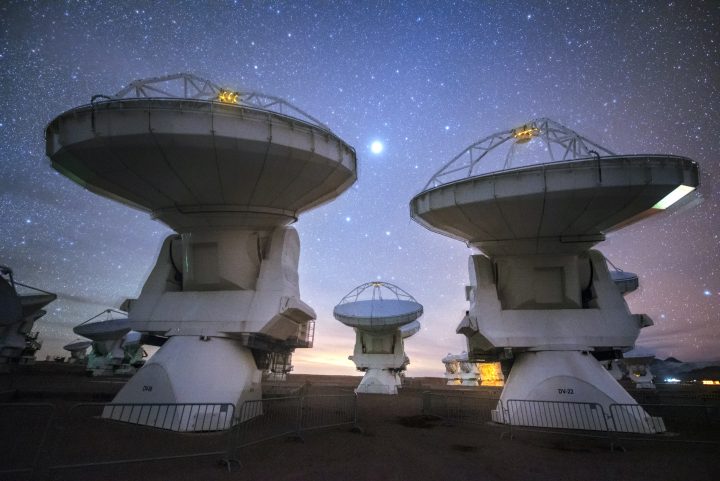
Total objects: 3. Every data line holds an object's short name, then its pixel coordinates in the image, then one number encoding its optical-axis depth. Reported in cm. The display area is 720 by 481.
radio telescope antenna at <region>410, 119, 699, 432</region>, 1334
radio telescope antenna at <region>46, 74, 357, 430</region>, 1184
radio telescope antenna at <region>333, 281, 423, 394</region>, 3133
